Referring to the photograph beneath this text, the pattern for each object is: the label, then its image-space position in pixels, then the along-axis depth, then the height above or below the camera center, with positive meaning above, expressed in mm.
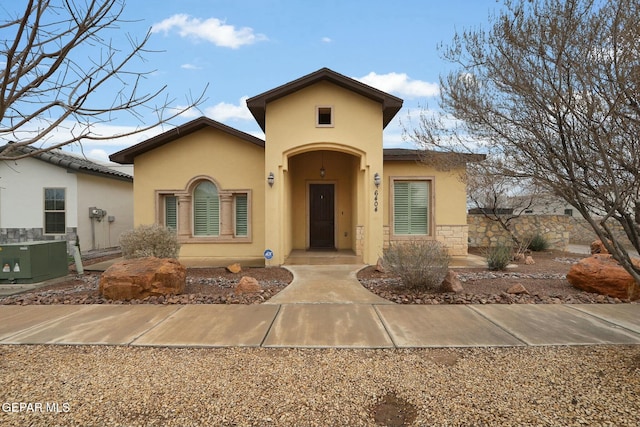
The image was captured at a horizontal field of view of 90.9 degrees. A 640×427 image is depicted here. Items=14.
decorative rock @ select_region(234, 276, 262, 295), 6250 -1431
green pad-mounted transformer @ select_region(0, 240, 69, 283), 7273 -1059
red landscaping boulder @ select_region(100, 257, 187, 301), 5918 -1219
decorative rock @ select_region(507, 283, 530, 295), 6086 -1484
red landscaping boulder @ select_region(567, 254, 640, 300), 5879 -1279
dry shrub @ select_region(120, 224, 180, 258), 7434 -634
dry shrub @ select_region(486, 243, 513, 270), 8273 -1200
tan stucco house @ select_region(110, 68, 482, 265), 10164 +783
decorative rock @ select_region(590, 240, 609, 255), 10564 -1216
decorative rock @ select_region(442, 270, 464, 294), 6199 -1392
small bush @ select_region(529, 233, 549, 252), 12375 -1209
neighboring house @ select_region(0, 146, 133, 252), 11727 +560
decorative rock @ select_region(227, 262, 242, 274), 8344 -1418
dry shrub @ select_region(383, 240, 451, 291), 6164 -1011
